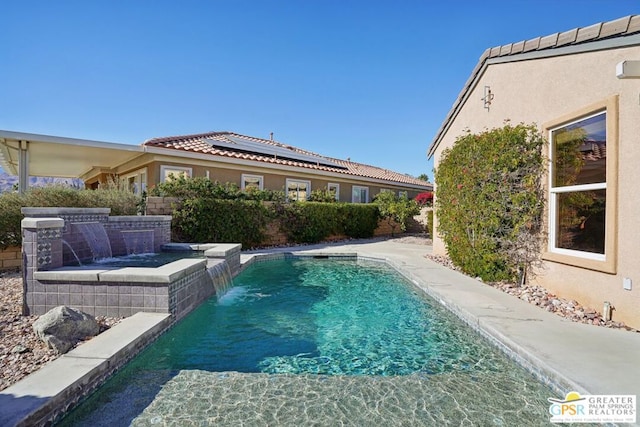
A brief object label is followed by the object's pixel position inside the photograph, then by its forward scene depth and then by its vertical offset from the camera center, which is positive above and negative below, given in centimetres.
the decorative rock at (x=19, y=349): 392 -167
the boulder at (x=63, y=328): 407 -151
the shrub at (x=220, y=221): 1242 -30
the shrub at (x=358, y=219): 1898 -19
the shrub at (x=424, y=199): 2408 +132
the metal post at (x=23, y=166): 1162 +158
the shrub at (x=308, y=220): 1608 -26
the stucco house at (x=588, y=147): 490 +127
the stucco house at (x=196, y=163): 1316 +251
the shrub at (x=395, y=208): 2086 +53
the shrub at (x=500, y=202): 718 +37
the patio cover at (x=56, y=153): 1155 +252
